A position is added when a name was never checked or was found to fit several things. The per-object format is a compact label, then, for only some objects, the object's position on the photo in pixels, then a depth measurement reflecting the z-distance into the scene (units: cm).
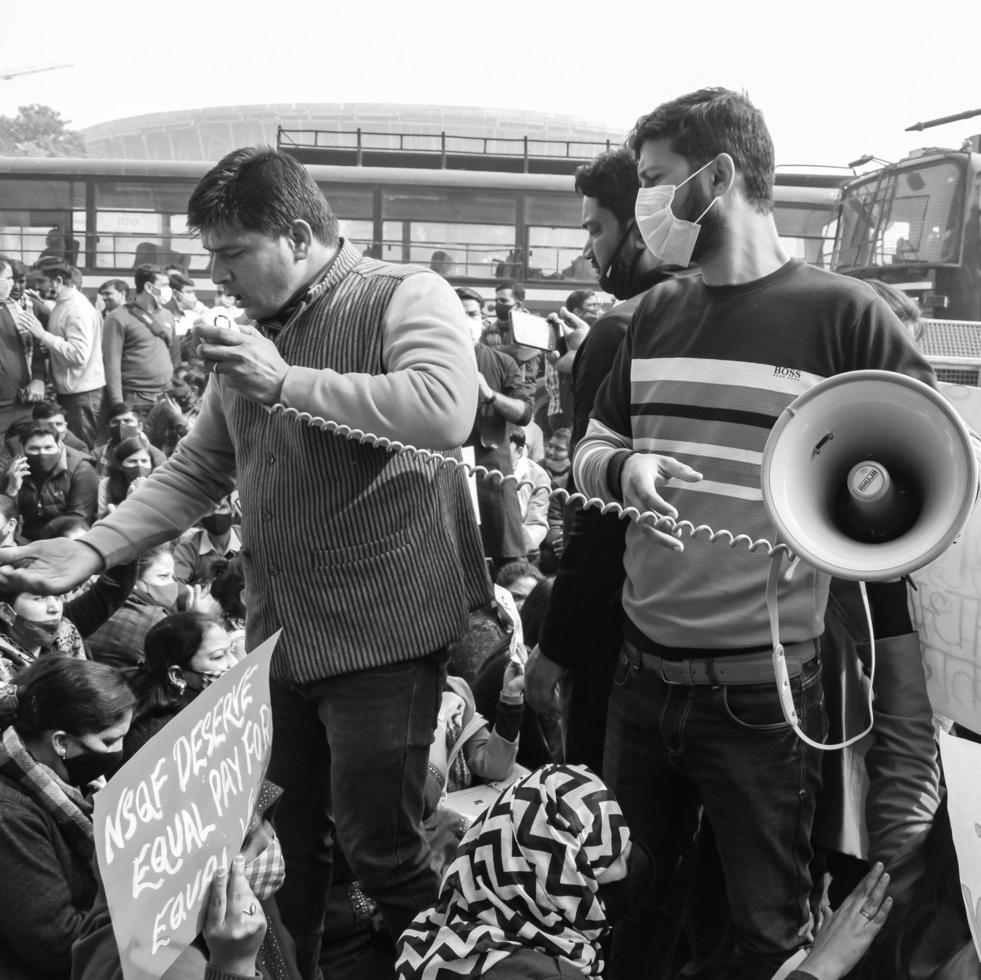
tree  7981
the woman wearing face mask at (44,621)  390
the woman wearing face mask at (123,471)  728
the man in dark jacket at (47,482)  703
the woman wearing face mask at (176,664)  374
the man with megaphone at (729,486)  214
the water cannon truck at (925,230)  1136
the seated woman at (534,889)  208
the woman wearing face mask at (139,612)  469
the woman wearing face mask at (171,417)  858
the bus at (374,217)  1562
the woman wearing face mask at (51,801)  261
